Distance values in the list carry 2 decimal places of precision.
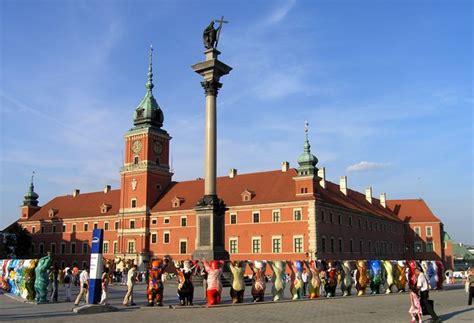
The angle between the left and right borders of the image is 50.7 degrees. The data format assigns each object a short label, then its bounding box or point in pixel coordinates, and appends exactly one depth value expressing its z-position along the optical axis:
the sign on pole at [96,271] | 17.17
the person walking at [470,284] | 19.02
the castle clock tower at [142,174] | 66.19
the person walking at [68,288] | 22.01
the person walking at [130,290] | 19.08
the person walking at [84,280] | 19.88
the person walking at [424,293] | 13.59
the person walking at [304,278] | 22.33
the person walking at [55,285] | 21.59
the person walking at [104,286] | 18.70
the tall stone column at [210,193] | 26.38
